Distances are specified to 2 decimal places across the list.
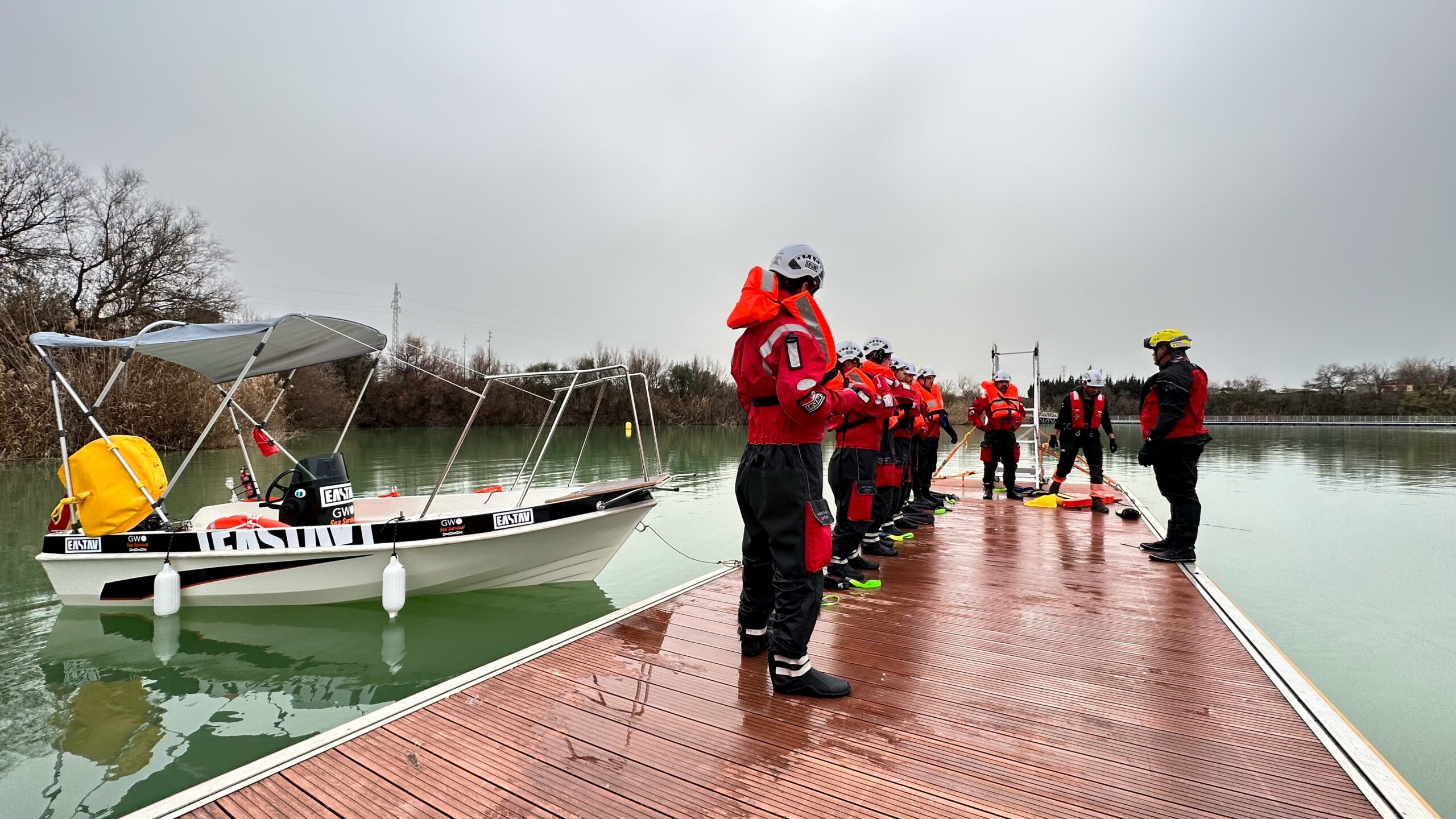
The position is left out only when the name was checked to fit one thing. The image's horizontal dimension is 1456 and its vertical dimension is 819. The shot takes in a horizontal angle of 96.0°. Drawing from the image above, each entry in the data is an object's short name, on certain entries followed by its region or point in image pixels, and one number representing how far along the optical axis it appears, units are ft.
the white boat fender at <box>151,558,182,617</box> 18.62
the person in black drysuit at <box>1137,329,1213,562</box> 19.69
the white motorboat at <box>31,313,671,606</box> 18.78
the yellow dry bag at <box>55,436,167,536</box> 18.79
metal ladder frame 37.04
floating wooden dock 7.51
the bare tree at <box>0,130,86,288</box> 70.18
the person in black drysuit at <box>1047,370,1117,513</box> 31.27
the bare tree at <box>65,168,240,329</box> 78.48
